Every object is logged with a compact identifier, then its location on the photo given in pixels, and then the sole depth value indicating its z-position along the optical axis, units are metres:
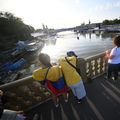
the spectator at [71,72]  2.08
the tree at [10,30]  30.94
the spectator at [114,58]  2.64
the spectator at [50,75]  1.98
